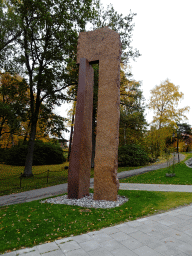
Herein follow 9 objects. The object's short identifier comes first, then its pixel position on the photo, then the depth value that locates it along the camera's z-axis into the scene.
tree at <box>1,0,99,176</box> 12.99
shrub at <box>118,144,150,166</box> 20.20
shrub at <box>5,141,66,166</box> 22.30
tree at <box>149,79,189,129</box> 22.20
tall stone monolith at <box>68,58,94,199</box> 7.55
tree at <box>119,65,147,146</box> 18.02
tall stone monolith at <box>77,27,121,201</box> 7.19
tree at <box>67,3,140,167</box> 16.02
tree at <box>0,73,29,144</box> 13.41
